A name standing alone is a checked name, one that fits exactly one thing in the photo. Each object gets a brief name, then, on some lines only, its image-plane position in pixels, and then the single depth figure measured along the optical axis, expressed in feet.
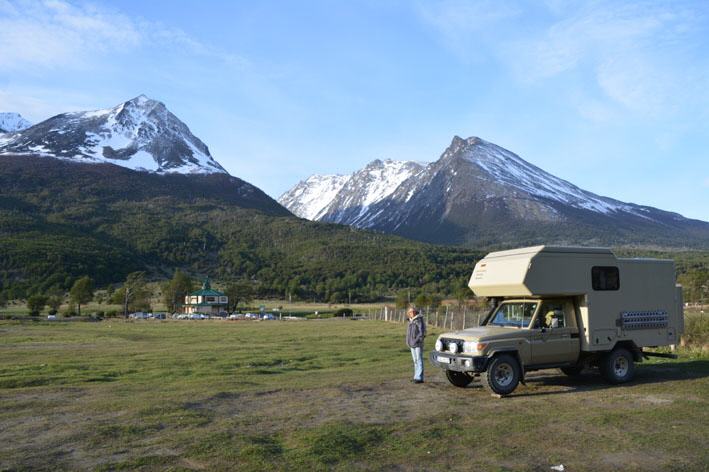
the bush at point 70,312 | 254.63
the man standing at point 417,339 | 46.60
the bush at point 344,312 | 266.65
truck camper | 41.60
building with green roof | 315.08
